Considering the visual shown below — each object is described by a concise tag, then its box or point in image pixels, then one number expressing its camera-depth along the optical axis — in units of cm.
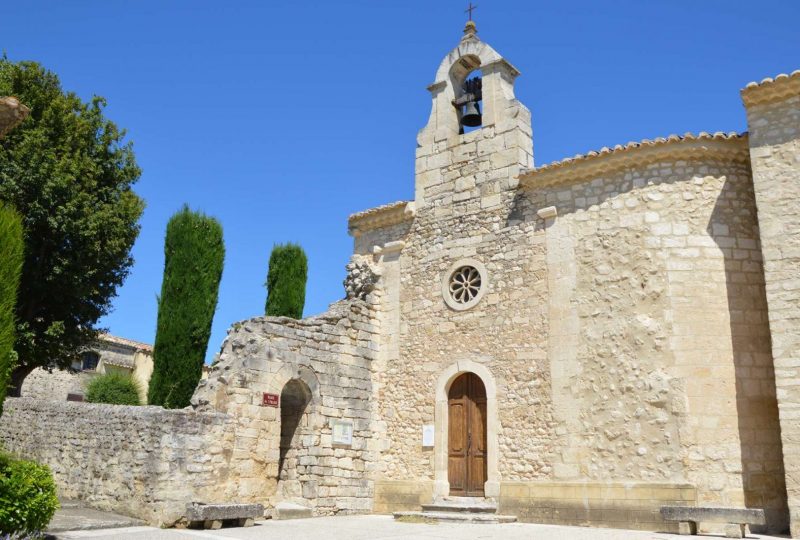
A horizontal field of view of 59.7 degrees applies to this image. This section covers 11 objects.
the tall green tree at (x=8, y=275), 642
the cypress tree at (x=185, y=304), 1617
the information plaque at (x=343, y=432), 1258
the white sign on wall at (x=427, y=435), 1259
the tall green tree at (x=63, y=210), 1456
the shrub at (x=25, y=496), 643
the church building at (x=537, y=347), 998
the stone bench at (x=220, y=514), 945
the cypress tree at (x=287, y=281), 2055
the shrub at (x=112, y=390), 2281
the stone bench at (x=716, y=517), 876
